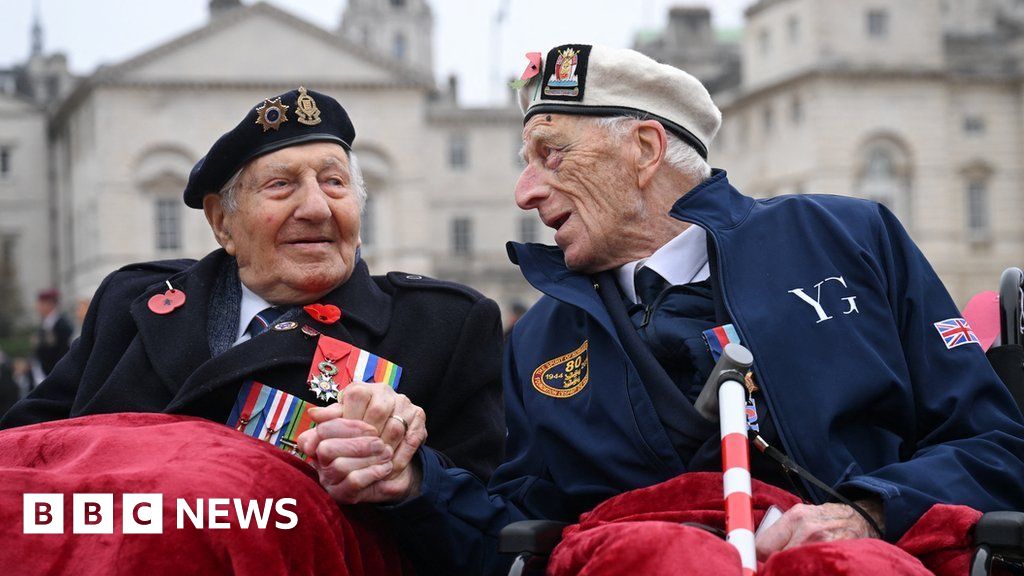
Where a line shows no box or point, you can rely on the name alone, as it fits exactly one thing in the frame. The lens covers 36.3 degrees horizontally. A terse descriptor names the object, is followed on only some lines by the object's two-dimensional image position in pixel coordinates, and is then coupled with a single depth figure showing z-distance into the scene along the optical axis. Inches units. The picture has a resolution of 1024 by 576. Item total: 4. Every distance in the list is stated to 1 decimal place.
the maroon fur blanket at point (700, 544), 109.3
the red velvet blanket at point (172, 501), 117.0
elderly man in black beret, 151.3
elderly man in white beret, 127.0
